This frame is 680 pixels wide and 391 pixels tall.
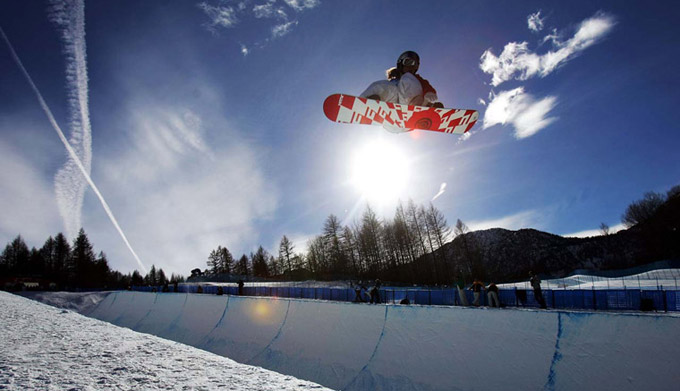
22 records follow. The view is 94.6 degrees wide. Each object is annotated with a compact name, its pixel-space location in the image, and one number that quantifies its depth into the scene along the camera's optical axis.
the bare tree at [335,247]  49.78
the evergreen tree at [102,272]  65.75
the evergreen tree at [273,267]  70.22
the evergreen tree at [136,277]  100.14
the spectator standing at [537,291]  10.95
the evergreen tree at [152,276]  110.71
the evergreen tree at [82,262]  61.94
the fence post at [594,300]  11.41
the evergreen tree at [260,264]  76.25
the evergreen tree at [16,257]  63.91
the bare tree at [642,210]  53.53
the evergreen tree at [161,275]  110.00
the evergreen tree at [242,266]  79.56
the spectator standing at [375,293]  14.23
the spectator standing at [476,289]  11.38
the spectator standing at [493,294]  10.76
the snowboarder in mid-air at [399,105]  6.61
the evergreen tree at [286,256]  59.47
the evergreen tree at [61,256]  62.50
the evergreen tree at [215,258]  80.38
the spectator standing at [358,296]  15.70
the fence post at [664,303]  10.34
